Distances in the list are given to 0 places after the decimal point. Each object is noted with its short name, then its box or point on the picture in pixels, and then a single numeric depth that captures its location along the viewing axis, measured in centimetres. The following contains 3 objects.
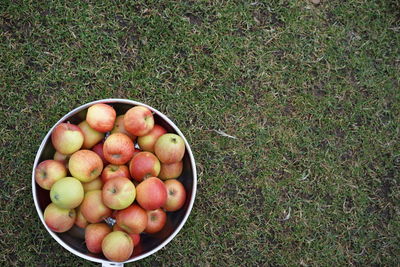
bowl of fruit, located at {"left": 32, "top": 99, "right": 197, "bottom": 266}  191
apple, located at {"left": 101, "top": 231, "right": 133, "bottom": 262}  189
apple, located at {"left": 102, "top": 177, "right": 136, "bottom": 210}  187
